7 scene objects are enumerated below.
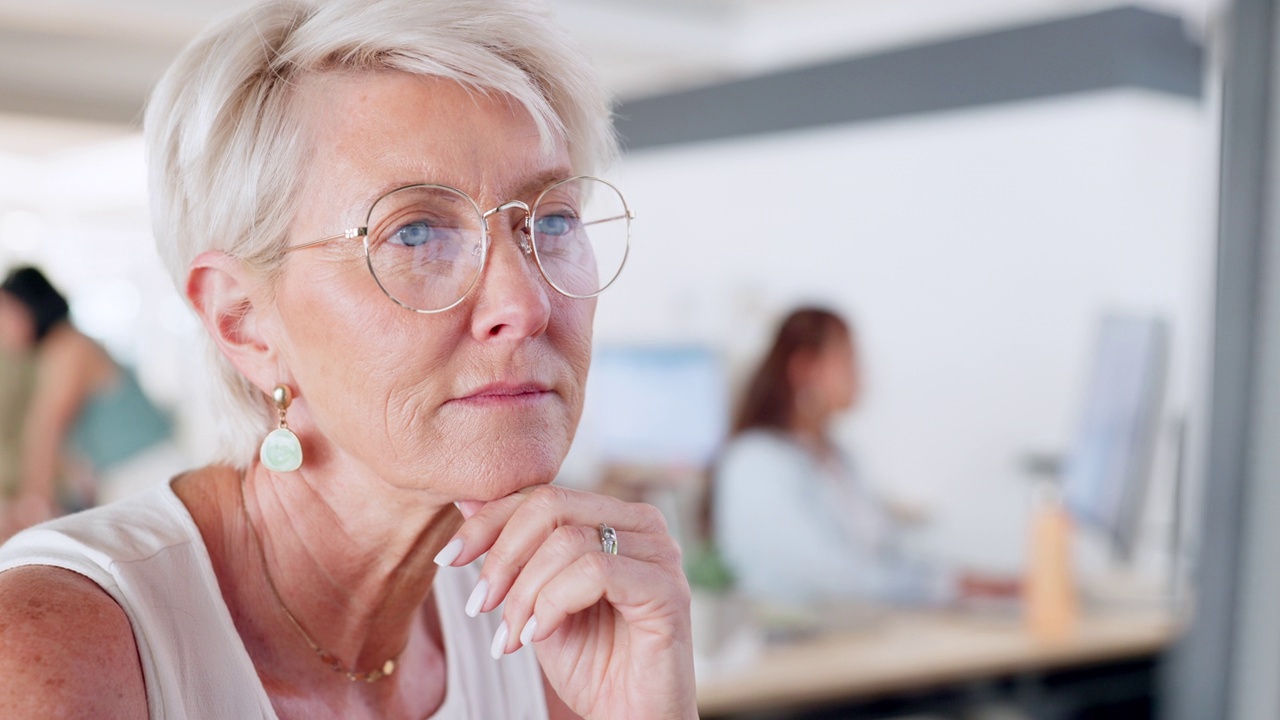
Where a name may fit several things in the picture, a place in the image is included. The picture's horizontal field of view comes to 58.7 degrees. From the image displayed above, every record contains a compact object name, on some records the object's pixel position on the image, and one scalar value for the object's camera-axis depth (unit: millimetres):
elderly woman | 985
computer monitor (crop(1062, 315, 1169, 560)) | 3197
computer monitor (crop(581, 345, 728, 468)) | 4477
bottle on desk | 3133
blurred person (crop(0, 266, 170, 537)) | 3883
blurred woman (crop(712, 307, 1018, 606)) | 3523
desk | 2576
